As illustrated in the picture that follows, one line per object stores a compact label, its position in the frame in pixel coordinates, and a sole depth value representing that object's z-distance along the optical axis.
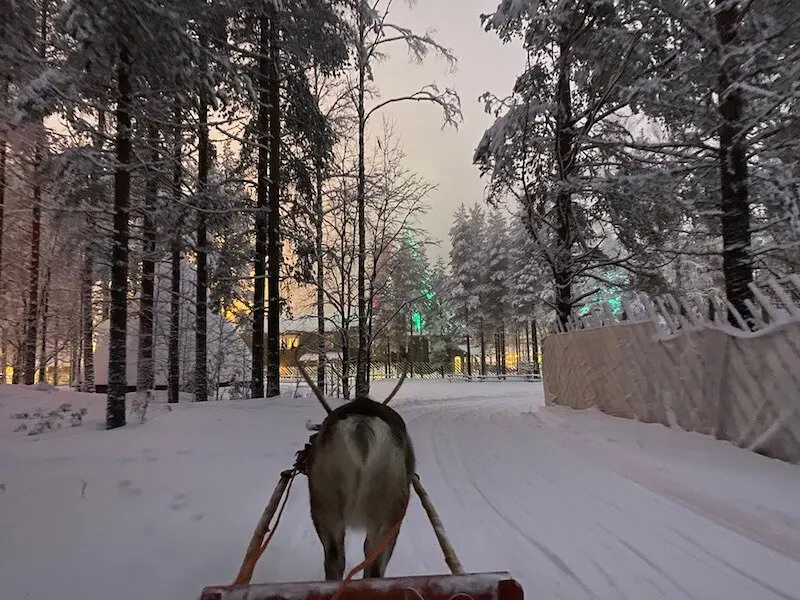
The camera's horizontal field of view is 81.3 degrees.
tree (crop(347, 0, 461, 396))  14.31
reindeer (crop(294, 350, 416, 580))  2.35
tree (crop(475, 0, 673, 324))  11.23
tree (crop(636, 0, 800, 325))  7.43
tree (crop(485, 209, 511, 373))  40.28
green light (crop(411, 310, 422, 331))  40.66
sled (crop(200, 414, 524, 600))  1.66
